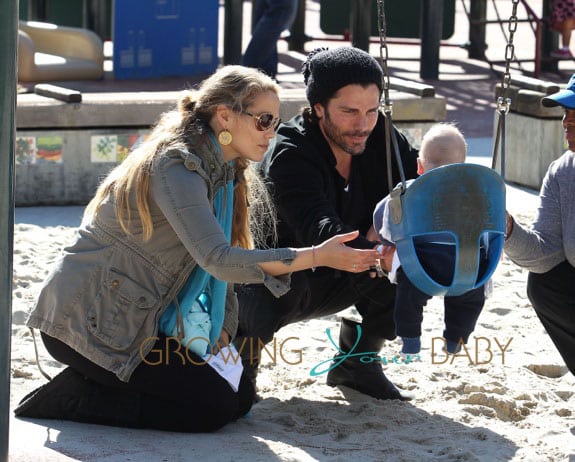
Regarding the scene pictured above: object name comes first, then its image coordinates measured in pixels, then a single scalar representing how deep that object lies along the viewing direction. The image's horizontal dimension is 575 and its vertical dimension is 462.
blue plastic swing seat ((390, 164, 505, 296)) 6.50
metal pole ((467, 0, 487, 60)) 23.37
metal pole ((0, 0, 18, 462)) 5.68
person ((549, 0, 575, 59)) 22.92
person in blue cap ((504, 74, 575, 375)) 7.23
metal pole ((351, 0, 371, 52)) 21.12
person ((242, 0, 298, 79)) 17.62
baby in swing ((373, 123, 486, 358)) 6.86
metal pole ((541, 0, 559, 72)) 23.69
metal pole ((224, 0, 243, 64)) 20.05
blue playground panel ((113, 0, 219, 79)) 19.28
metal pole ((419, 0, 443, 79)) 21.64
